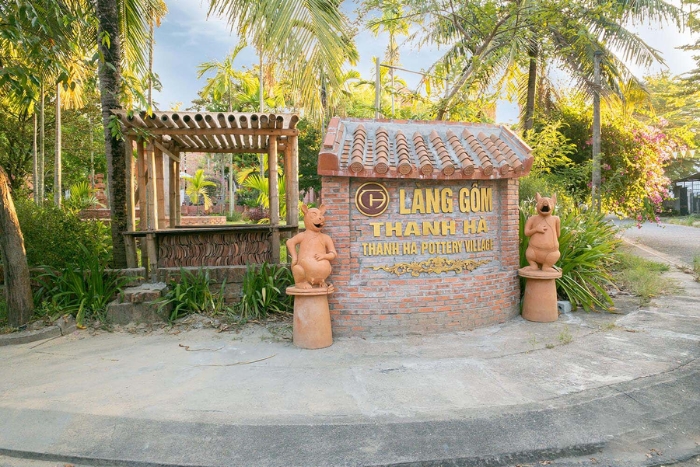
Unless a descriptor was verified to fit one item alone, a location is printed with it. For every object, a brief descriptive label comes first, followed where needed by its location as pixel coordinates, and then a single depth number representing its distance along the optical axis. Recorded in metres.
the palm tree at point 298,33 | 7.02
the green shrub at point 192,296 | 6.14
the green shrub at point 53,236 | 6.57
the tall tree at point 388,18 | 9.84
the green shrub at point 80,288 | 6.08
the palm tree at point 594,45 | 10.27
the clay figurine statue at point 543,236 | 5.84
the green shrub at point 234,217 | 20.17
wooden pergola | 6.30
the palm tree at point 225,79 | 22.38
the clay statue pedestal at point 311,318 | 5.00
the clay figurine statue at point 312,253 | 4.98
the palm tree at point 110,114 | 6.95
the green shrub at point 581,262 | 6.57
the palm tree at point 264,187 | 12.68
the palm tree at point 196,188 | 22.16
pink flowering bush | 12.39
